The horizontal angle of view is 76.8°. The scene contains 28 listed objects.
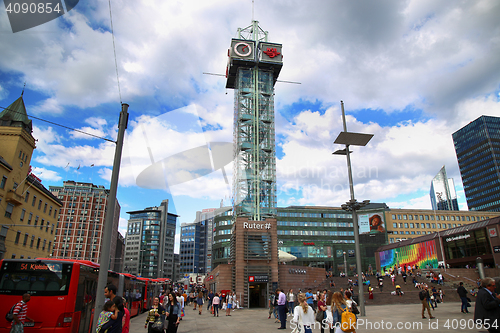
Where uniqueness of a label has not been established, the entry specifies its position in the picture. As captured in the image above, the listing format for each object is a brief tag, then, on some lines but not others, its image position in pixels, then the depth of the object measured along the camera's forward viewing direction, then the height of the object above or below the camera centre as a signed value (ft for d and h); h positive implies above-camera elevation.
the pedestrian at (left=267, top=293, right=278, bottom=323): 67.06 -6.97
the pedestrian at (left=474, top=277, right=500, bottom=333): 21.65 -2.58
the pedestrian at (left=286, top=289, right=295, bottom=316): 68.59 -7.01
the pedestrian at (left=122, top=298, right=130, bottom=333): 26.23 -3.81
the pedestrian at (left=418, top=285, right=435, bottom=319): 57.77 -4.66
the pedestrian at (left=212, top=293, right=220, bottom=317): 82.48 -7.33
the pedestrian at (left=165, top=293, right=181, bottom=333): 35.45 -4.51
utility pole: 28.68 +5.69
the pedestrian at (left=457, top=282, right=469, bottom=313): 57.67 -4.28
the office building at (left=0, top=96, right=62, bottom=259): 124.47 +34.76
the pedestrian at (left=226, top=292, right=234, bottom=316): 85.65 -8.42
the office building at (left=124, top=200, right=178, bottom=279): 573.33 +56.43
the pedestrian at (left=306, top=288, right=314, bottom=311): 63.88 -5.34
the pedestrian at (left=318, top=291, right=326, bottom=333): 40.38 -3.52
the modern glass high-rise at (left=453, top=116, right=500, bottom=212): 472.44 +162.96
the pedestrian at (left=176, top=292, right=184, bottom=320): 59.51 -4.32
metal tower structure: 160.15 +74.89
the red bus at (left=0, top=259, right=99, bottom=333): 35.65 -1.81
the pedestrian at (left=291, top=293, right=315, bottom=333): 30.30 -3.90
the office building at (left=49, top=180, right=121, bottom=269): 385.50 +60.14
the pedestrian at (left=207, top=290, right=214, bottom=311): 98.41 -7.32
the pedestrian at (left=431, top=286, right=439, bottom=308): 81.92 -6.33
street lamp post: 65.48 +25.51
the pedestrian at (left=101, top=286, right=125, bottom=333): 24.58 -3.65
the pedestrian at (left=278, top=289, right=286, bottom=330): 52.08 -5.79
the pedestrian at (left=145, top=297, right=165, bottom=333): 32.83 -4.07
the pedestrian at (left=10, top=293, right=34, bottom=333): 32.19 -3.92
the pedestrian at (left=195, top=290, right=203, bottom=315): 90.43 -7.48
